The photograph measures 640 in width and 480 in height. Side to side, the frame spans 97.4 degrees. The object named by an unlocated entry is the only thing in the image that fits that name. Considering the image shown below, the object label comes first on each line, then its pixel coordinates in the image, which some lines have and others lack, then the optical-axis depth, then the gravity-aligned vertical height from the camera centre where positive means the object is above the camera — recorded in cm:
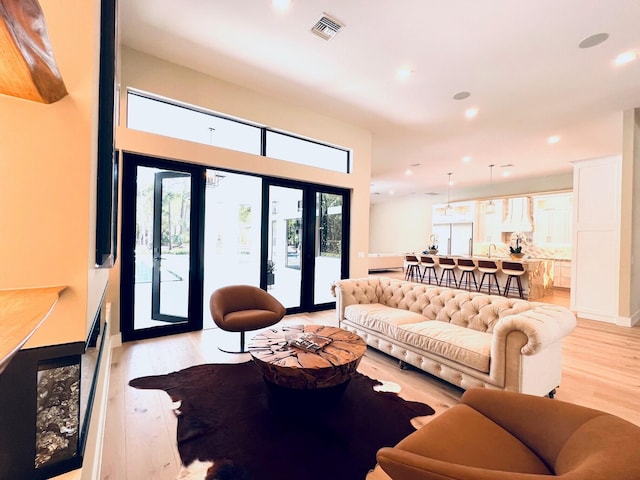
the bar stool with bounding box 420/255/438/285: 833 -72
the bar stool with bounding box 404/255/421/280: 894 -93
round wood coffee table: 198 -91
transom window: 363 +161
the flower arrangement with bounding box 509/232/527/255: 707 +0
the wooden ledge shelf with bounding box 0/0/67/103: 58 +45
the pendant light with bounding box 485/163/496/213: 841 +195
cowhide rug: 165 -136
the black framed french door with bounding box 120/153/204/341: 357 -15
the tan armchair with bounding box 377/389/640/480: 87 -80
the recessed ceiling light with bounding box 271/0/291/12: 267 +224
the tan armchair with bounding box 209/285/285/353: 320 -89
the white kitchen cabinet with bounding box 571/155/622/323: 492 +6
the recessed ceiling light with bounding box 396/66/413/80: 369 +224
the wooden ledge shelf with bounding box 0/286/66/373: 48 -18
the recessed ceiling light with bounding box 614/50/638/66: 330 +223
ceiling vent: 286 +223
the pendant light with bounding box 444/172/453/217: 920 +195
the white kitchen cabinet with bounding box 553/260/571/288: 855 -97
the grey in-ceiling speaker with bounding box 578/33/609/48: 300 +222
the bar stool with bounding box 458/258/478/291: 742 -77
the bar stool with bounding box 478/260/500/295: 693 -67
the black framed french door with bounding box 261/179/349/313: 490 -7
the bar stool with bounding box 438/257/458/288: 789 -77
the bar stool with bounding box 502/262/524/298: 656 -72
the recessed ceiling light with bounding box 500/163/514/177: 802 +216
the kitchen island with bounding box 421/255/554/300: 683 -93
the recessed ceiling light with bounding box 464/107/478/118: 480 +224
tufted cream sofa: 215 -89
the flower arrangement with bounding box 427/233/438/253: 920 -8
